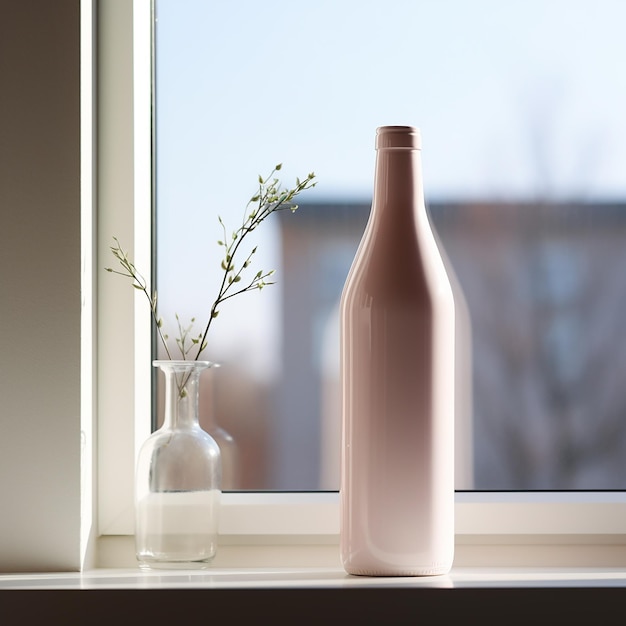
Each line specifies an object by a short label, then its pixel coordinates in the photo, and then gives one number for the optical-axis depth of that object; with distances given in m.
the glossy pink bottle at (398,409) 1.22
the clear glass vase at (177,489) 1.26
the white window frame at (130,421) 1.30
